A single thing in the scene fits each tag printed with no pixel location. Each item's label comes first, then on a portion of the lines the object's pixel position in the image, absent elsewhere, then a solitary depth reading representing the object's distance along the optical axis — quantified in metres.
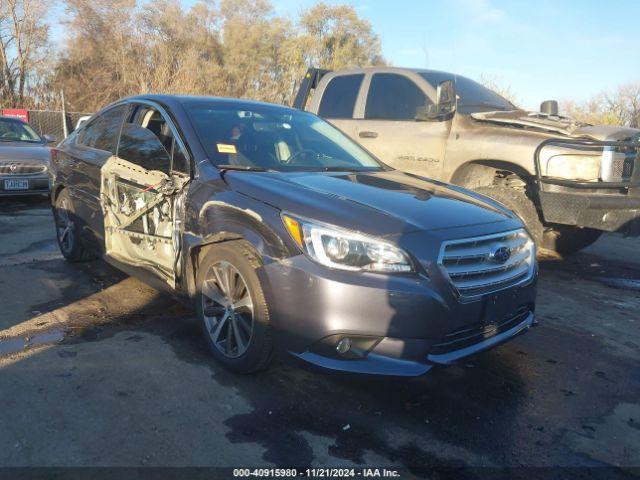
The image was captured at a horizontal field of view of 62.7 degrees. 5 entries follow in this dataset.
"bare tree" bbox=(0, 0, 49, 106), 28.08
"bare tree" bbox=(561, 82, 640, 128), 22.12
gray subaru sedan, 2.62
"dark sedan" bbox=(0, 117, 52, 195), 8.69
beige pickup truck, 4.94
